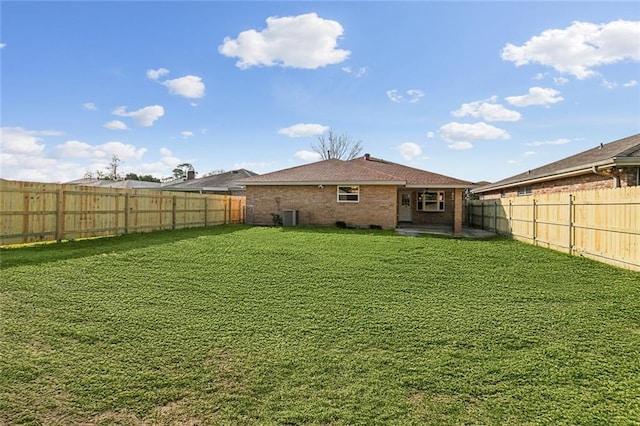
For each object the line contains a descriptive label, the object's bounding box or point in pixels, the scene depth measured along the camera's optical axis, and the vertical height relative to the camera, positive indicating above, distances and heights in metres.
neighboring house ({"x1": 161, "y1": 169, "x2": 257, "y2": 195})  28.05 +2.42
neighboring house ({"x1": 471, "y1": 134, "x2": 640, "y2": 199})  10.21 +1.52
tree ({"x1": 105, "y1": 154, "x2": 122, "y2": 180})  57.19 +7.13
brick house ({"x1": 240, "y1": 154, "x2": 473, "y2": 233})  16.66 +0.95
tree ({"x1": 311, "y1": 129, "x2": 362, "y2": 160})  46.50 +8.84
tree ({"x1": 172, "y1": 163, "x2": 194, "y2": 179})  63.88 +7.89
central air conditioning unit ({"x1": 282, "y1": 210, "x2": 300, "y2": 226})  17.48 -0.18
